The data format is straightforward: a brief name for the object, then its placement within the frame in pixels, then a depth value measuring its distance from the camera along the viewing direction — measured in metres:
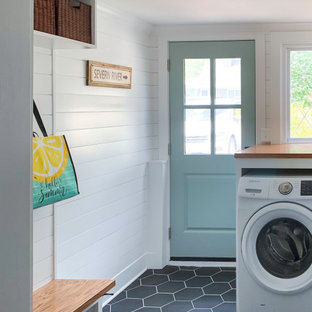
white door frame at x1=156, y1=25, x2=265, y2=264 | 4.89
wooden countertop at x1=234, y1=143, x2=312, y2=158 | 3.57
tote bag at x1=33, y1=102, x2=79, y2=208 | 2.74
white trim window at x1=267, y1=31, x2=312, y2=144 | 4.88
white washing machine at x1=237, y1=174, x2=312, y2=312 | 3.40
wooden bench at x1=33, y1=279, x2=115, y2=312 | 2.63
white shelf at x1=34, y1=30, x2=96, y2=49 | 2.60
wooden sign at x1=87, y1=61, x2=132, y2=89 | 3.70
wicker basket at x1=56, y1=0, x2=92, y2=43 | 2.70
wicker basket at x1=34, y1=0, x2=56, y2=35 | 2.55
